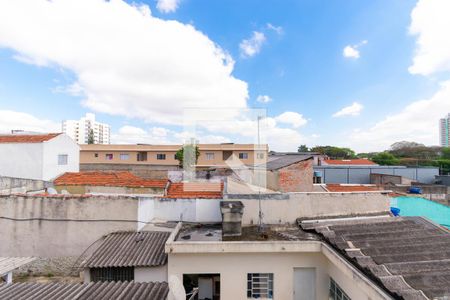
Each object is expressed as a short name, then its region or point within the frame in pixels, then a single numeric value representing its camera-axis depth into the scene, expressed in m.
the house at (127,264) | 7.21
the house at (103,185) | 13.79
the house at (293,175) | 10.41
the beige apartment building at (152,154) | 31.83
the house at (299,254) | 5.43
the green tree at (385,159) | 46.78
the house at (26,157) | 15.34
